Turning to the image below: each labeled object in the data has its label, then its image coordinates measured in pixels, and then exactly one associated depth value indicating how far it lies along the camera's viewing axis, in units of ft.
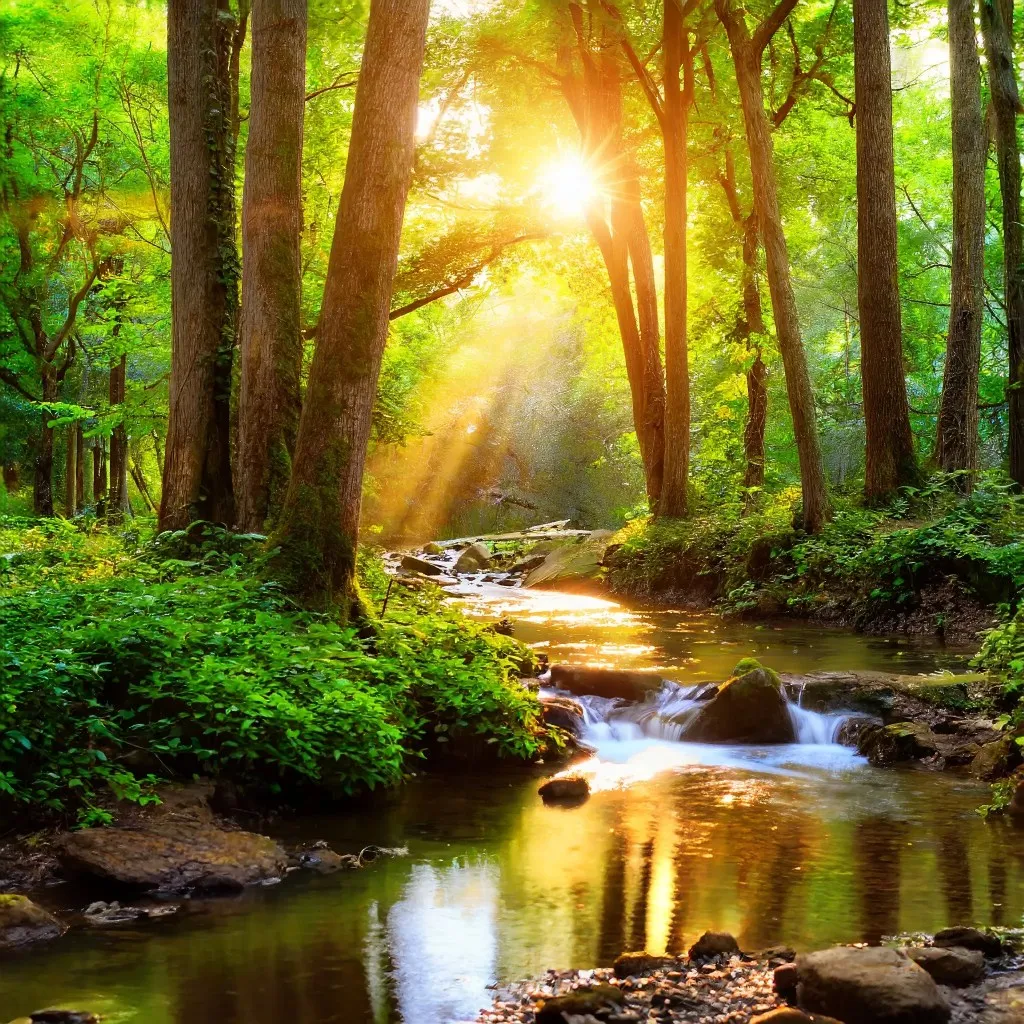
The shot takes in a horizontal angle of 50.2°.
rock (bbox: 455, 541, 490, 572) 102.85
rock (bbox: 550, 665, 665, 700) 35.24
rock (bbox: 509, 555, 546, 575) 93.21
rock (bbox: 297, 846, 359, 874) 19.51
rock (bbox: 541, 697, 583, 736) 32.12
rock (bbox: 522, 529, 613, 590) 78.84
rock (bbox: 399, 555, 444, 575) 96.37
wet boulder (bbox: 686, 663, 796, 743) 31.45
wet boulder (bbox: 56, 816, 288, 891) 17.79
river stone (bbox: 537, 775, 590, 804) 24.94
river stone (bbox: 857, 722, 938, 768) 28.09
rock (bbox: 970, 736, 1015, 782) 25.18
